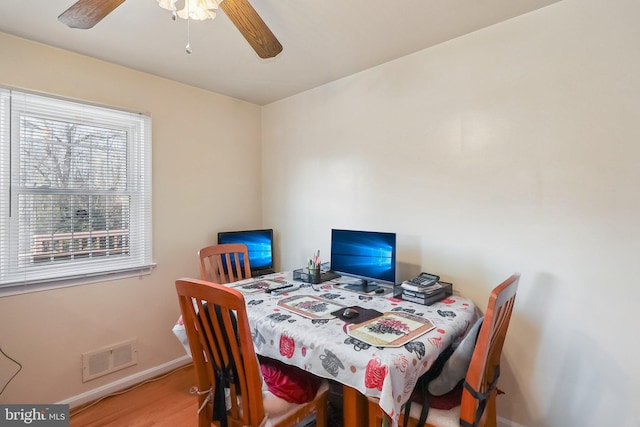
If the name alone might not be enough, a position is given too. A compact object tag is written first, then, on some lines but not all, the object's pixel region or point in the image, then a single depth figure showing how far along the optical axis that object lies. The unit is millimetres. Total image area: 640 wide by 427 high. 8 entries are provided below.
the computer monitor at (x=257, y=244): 2934
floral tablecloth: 1146
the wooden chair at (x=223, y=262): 2316
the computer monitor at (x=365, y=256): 1997
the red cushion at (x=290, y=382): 1397
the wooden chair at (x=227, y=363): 1200
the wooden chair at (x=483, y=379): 1141
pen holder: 2215
